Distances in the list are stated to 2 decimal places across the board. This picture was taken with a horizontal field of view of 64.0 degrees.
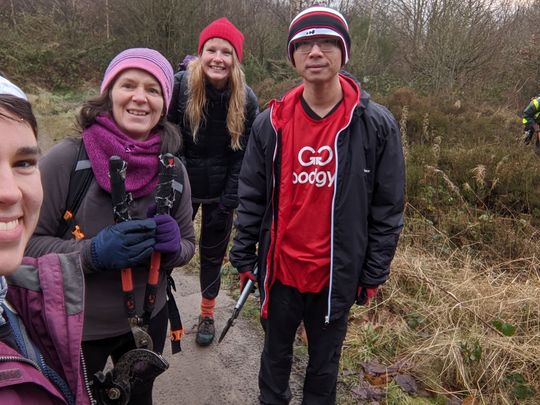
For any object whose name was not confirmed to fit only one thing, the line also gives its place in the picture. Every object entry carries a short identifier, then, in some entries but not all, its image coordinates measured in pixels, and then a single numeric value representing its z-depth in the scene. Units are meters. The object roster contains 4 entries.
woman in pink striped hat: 1.64
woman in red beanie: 2.87
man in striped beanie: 2.07
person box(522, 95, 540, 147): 7.79
